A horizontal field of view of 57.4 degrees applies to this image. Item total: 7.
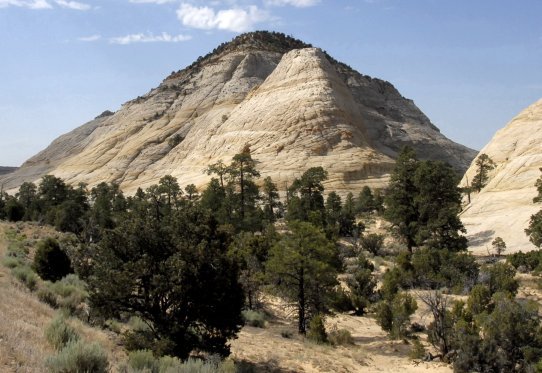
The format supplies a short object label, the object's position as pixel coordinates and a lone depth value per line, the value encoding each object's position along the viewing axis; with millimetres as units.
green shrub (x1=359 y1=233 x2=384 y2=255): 37812
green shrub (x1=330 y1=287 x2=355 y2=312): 24219
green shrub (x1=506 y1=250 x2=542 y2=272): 28477
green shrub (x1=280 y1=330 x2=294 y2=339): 19072
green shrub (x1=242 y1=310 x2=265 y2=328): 20625
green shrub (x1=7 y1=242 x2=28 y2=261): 22978
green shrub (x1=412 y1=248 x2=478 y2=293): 25656
